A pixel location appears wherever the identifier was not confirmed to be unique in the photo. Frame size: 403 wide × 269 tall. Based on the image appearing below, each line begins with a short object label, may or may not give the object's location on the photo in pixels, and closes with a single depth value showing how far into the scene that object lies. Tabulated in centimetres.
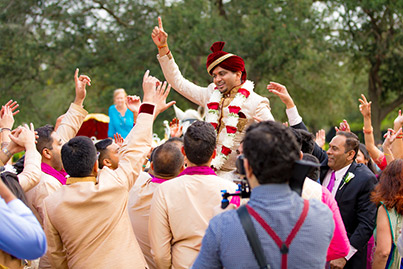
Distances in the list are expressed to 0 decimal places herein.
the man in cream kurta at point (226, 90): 482
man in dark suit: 466
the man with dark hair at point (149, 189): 397
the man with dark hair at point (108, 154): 493
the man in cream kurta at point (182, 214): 326
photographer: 212
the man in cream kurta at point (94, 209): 336
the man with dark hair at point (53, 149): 405
